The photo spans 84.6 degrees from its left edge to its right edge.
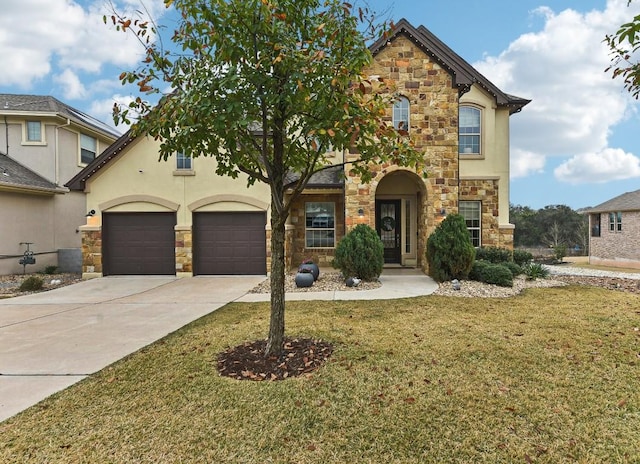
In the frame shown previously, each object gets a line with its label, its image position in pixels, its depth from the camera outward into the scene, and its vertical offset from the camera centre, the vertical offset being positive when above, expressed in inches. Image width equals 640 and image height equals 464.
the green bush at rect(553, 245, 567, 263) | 868.6 -55.5
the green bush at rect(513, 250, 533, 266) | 542.9 -42.0
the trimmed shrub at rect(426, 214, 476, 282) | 396.5 -22.3
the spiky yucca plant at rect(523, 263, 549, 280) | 441.4 -53.0
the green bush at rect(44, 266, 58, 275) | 570.9 -60.2
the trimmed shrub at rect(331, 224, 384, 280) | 403.2 -26.1
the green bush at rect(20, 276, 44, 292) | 419.8 -62.0
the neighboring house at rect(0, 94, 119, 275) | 543.8 +90.4
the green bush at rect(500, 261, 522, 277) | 447.8 -47.6
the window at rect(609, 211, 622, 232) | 823.2 +20.2
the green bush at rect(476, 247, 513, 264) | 476.1 -32.7
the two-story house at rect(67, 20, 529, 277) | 504.1 +37.3
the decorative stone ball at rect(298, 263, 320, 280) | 425.4 -44.9
